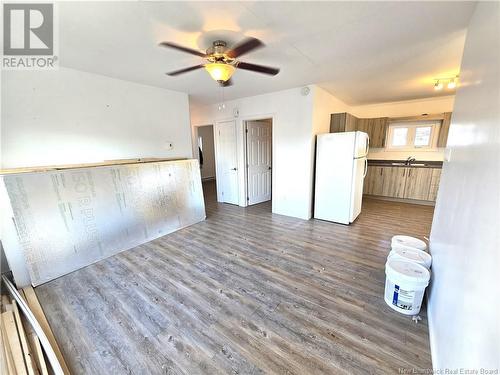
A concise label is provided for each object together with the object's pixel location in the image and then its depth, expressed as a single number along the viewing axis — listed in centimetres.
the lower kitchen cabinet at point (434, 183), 474
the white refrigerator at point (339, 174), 357
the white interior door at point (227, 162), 490
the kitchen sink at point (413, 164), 488
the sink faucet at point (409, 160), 510
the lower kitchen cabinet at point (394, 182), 516
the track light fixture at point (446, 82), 330
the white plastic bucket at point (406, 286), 169
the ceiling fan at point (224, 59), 168
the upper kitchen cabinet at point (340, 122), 421
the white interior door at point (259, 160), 485
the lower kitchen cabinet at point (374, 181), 545
